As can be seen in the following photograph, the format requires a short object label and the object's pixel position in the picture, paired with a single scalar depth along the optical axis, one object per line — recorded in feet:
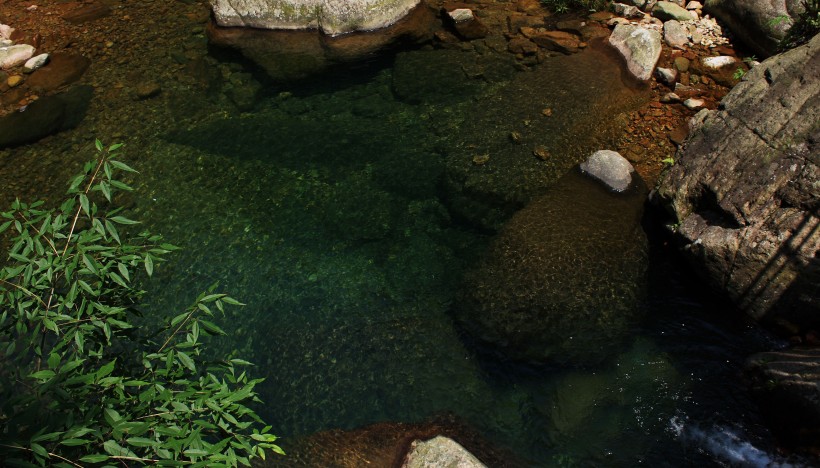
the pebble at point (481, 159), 23.70
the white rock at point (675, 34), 27.94
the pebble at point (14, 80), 29.48
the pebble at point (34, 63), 30.22
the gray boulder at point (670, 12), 28.94
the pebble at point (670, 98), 25.64
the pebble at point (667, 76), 26.30
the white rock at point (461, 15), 30.68
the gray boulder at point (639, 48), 26.61
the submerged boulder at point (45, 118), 26.76
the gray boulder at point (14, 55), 30.37
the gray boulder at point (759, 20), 25.35
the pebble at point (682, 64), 26.81
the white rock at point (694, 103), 25.13
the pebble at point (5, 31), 32.32
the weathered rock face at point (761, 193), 17.26
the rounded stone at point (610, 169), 21.84
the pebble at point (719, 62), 26.66
